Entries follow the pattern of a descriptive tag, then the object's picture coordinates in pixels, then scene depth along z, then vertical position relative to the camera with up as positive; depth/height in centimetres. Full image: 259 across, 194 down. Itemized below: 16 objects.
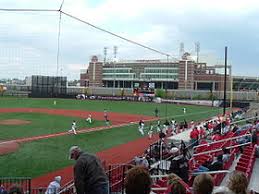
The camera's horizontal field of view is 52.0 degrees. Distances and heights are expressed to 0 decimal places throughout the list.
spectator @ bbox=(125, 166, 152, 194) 255 -91
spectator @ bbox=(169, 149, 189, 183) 578 -171
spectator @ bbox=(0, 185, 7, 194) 679 -278
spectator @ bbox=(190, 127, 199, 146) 1345 -242
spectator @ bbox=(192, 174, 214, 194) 287 -104
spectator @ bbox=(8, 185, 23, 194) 355 -141
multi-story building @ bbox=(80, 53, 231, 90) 7734 +416
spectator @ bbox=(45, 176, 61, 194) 684 -266
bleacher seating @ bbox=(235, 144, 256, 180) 819 -243
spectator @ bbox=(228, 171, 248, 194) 302 -108
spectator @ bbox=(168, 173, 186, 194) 301 -113
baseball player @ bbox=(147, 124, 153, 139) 1920 -336
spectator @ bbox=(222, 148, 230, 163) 820 -211
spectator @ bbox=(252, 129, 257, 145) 1054 -191
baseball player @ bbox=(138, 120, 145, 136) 2018 -299
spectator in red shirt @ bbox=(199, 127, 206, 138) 1528 -260
